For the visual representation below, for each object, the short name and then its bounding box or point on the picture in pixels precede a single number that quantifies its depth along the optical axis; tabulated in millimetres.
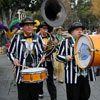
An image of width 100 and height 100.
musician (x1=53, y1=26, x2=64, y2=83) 6664
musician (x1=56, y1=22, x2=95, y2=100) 3424
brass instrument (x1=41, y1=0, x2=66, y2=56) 4277
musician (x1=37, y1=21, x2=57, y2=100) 4379
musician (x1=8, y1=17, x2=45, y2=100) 3502
